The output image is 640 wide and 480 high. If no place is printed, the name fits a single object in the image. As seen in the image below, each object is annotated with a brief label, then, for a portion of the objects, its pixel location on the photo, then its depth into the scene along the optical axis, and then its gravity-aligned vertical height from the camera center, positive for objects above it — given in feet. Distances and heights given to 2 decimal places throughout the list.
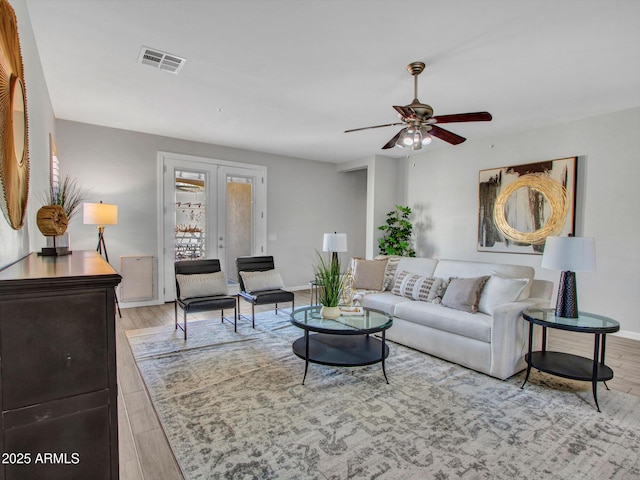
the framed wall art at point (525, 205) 14.96 +1.45
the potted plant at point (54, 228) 6.44 -0.06
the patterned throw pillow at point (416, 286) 12.40 -2.02
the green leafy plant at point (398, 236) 20.84 -0.21
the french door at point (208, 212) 18.17 +0.93
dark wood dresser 3.44 -1.61
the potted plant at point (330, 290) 10.23 -1.79
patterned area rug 6.04 -4.12
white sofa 9.45 -2.76
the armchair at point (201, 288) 12.76 -2.36
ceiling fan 9.56 +3.30
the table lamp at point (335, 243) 15.14 -0.53
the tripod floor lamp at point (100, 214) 14.30 +0.49
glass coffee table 9.03 -3.36
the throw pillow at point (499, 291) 10.20 -1.73
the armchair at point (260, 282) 14.26 -2.32
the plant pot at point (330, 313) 10.30 -2.49
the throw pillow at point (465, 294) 10.91 -1.98
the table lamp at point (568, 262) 8.64 -0.65
